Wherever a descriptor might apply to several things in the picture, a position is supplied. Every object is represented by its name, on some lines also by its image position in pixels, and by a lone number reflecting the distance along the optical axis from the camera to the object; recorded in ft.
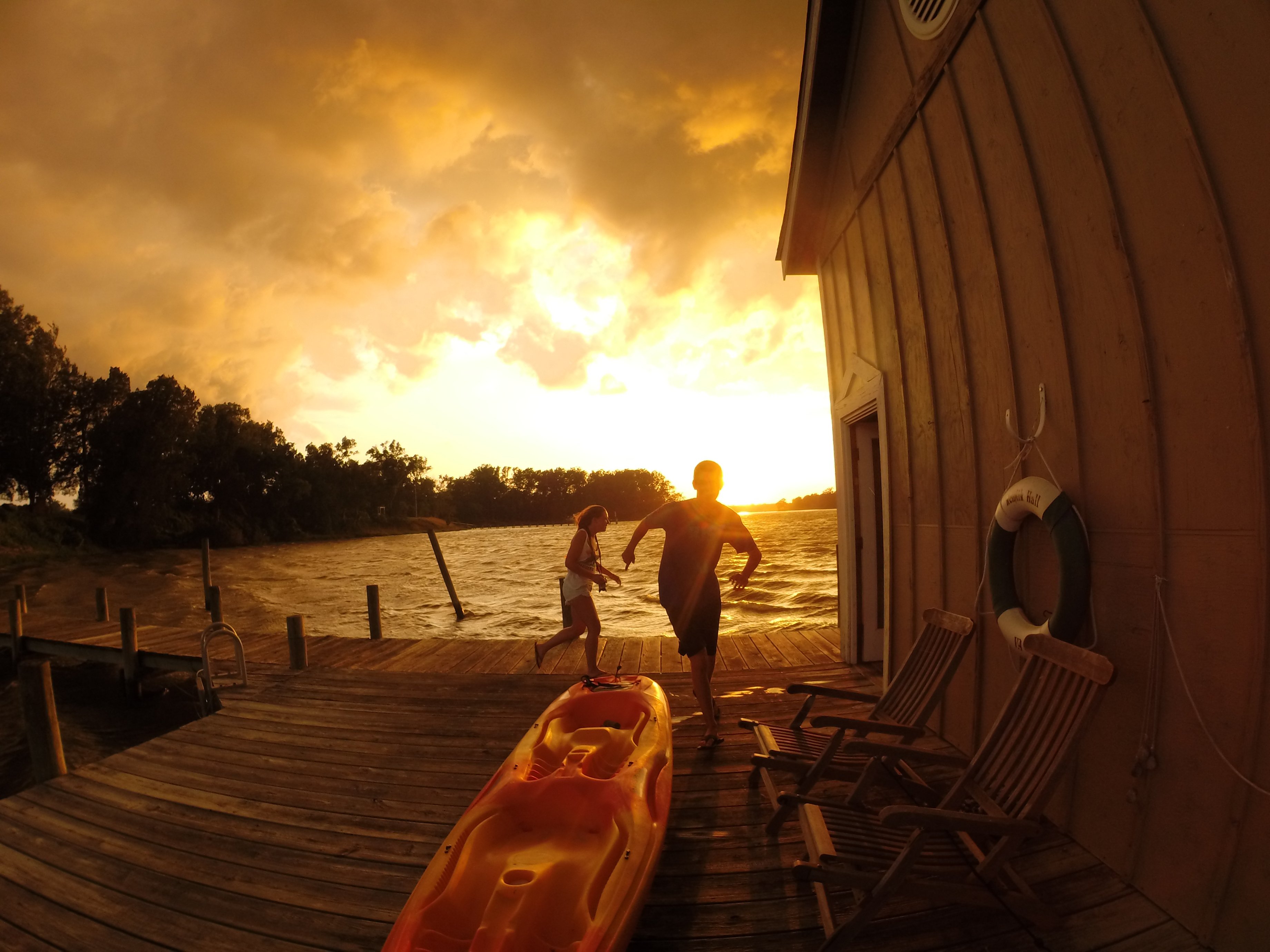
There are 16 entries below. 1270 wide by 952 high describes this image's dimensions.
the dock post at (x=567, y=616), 24.35
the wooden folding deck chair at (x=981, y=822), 6.18
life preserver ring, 8.39
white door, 18.84
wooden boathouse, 6.26
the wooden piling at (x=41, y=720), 14.55
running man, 12.57
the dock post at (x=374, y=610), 28.68
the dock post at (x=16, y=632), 34.42
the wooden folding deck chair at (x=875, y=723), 9.22
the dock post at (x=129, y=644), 28.37
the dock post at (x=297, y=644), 22.24
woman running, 18.53
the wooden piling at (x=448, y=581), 45.27
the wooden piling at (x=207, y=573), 53.11
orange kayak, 5.93
